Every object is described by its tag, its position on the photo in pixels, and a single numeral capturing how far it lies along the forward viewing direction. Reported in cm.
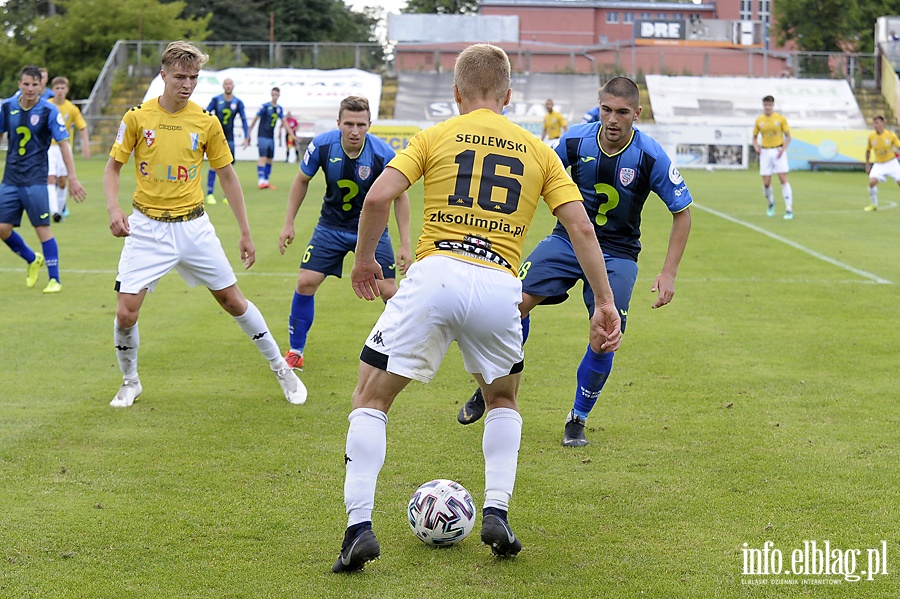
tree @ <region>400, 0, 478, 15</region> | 9100
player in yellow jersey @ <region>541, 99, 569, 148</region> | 2869
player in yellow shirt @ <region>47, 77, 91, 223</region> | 1720
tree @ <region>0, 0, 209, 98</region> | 5525
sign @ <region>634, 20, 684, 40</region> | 5959
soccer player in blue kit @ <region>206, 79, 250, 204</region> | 2205
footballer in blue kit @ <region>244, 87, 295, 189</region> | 2489
